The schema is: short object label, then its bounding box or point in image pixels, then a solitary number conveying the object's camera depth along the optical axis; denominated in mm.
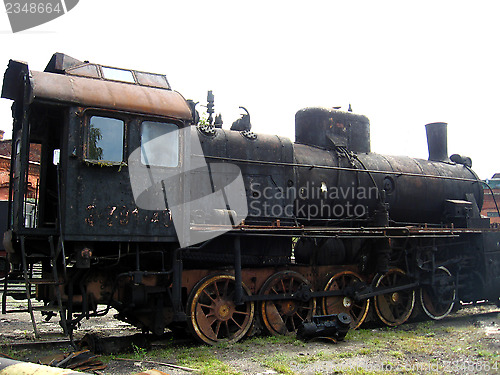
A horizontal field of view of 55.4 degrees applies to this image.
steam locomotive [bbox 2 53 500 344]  6562
